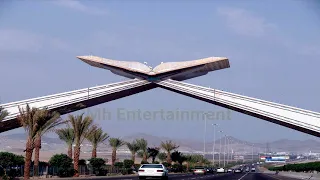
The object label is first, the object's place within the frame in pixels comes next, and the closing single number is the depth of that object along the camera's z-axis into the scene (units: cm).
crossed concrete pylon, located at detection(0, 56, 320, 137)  6016
